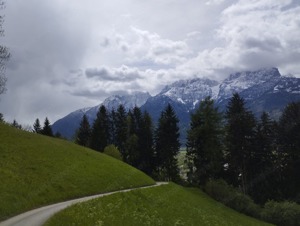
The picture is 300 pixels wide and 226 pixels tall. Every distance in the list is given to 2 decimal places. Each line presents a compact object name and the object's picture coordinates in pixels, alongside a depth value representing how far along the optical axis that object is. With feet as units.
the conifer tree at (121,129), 357.69
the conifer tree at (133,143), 333.62
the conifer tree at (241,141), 269.03
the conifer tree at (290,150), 263.08
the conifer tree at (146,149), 331.16
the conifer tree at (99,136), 350.23
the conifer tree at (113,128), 375.86
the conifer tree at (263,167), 264.72
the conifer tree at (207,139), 260.21
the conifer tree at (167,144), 321.73
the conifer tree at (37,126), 457.02
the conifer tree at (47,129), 387.24
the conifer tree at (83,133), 382.85
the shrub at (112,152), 279.26
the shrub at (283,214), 191.42
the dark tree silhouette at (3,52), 157.58
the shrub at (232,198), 210.18
